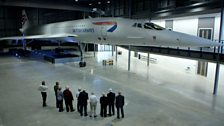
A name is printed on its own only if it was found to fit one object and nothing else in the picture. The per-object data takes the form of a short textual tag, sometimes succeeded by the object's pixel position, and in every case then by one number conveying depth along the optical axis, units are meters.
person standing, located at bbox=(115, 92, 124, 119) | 7.79
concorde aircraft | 11.23
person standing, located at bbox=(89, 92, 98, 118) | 7.84
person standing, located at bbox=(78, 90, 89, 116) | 7.95
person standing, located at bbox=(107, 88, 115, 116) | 8.02
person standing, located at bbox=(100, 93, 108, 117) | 7.96
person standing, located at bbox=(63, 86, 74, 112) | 8.34
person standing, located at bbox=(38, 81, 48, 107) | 8.87
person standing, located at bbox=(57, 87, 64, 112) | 8.41
